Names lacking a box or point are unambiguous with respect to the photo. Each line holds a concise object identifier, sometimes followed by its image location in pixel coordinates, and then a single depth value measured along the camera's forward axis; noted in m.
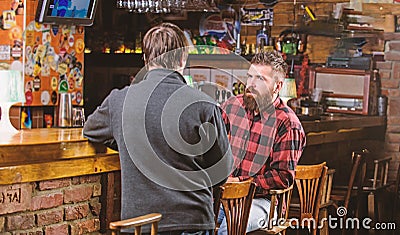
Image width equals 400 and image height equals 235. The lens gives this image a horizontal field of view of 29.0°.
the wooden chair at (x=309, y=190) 4.36
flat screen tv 5.49
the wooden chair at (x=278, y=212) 3.99
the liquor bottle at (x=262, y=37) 7.97
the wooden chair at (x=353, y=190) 5.68
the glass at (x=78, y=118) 4.82
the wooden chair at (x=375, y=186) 6.09
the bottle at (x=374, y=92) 7.27
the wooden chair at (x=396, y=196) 6.48
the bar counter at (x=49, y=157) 3.31
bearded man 4.13
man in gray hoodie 3.03
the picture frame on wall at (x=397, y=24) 7.21
